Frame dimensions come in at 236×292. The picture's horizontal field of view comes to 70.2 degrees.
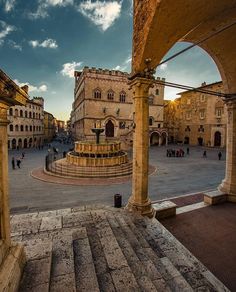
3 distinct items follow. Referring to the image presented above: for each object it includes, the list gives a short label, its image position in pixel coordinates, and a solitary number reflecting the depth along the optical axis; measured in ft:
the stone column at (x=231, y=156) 25.95
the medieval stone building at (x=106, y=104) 112.47
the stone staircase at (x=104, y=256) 10.38
